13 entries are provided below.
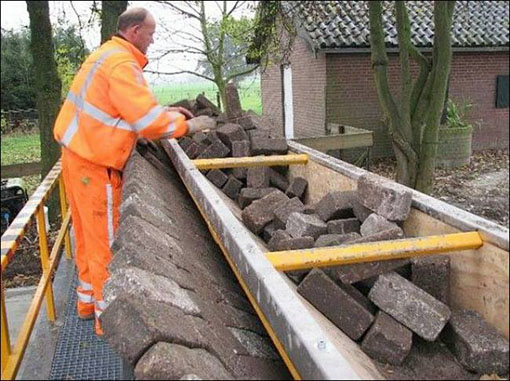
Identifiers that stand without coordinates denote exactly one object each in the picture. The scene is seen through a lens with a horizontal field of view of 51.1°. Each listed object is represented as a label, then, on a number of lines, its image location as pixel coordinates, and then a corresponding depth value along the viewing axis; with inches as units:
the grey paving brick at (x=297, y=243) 153.5
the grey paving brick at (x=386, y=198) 155.9
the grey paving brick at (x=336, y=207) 178.4
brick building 583.5
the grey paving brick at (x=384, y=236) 138.6
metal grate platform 113.9
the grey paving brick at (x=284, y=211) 189.8
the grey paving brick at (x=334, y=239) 150.4
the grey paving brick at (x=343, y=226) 170.4
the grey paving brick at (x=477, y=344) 117.6
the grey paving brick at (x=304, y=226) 168.2
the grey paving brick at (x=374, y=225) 151.6
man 122.8
